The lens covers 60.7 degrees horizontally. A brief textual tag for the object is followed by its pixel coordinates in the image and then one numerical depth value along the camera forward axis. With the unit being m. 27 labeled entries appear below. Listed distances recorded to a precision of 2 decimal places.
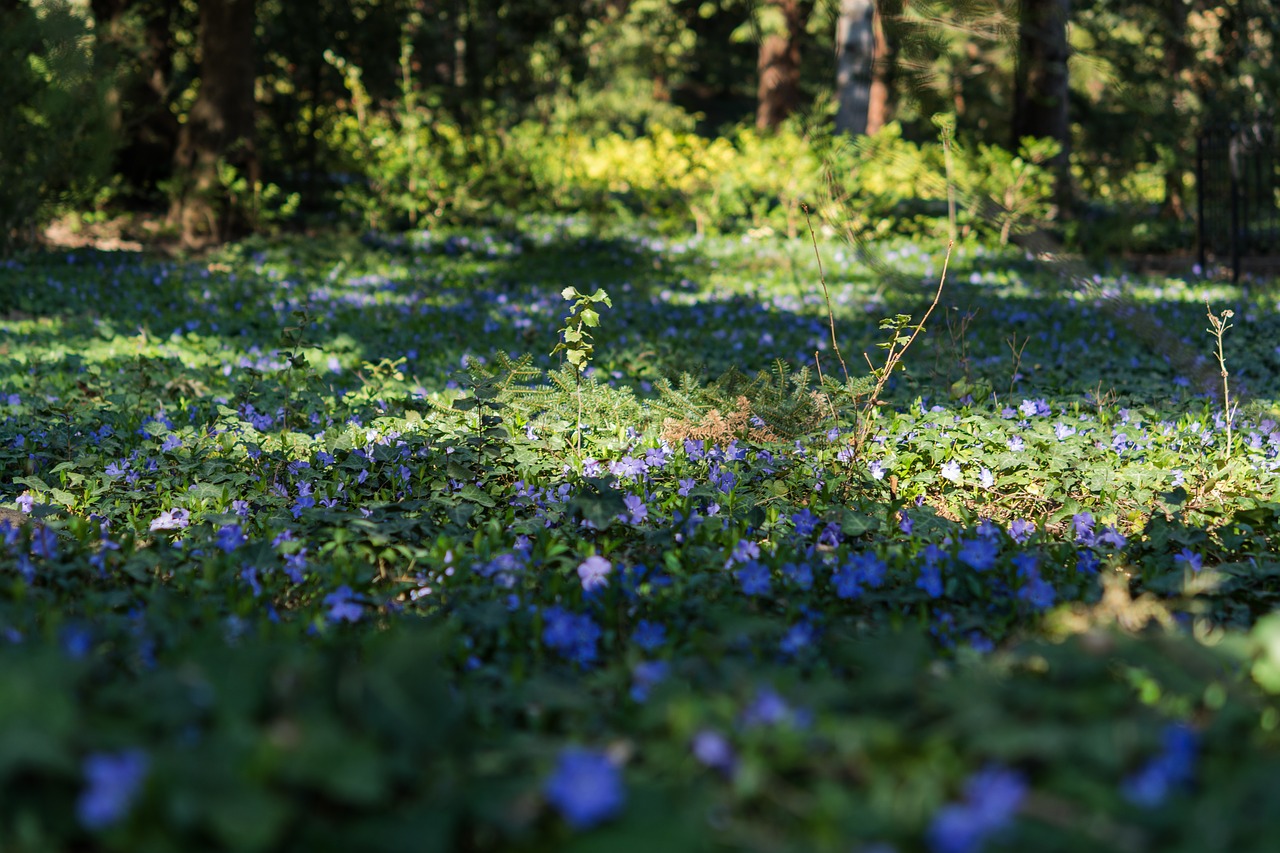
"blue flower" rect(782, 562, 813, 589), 2.55
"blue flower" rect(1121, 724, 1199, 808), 1.31
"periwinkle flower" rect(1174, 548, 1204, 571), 2.79
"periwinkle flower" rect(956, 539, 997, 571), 2.55
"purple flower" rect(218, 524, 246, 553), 2.64
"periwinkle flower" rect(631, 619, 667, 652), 2.20
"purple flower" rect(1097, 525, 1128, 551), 2.98
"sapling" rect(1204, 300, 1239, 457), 3.75
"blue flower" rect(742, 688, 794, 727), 1.41
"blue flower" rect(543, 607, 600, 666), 2.13
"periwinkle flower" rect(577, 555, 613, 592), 2.54
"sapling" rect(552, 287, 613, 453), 3.80
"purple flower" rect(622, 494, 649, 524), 2.99
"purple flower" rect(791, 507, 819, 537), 3.01
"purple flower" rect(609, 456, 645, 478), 3.50
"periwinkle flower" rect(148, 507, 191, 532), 2.93
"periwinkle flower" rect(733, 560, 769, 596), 2.45
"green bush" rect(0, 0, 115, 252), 8.65
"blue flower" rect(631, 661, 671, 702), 1.66
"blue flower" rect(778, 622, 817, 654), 2.08
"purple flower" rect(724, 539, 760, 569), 2.74
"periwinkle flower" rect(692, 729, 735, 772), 1.36
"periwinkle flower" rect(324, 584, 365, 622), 2.32
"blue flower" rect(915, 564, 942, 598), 2.49
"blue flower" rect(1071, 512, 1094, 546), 3.08
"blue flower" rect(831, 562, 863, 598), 2.52
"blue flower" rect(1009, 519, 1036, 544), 3.08
